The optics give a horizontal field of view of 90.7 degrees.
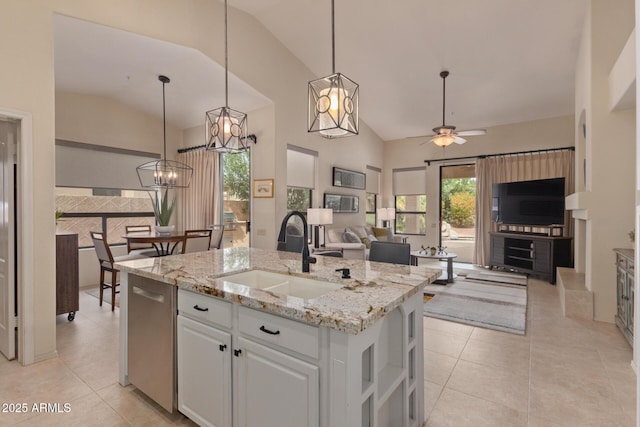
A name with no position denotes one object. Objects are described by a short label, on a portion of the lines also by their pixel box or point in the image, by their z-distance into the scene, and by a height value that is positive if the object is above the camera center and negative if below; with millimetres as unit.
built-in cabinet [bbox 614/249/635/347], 2788 -745
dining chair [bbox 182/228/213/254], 4457 -432
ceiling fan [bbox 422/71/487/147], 4762 +1186
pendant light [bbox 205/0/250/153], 2629 +684
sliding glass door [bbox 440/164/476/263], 7371 +58
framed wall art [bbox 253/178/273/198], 5000 +376
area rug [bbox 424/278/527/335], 3533 -1215
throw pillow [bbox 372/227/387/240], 7234 -497
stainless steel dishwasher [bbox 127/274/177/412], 1874 -806
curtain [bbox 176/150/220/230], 5734 +325
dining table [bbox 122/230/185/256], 4113 -356
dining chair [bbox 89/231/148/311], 3770 -582
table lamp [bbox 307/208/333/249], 5215 -78
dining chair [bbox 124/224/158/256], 4627 -579
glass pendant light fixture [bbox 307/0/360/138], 1874 +617
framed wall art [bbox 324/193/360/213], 6305 +188
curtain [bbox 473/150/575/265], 6043 +772
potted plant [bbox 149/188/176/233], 4633 -12
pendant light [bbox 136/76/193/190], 4756 +649
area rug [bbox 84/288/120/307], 4352 -1206
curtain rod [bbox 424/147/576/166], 6155 +1218
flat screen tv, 5625 +177
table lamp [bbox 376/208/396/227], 7578 -62
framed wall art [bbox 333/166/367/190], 6496 +718
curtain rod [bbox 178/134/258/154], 5141 +1202
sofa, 5875 -556
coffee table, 5312 -785
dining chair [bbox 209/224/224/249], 4918 -400
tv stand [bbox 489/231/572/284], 5430 -751
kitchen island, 1234 -617
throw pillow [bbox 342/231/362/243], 6242 -512
